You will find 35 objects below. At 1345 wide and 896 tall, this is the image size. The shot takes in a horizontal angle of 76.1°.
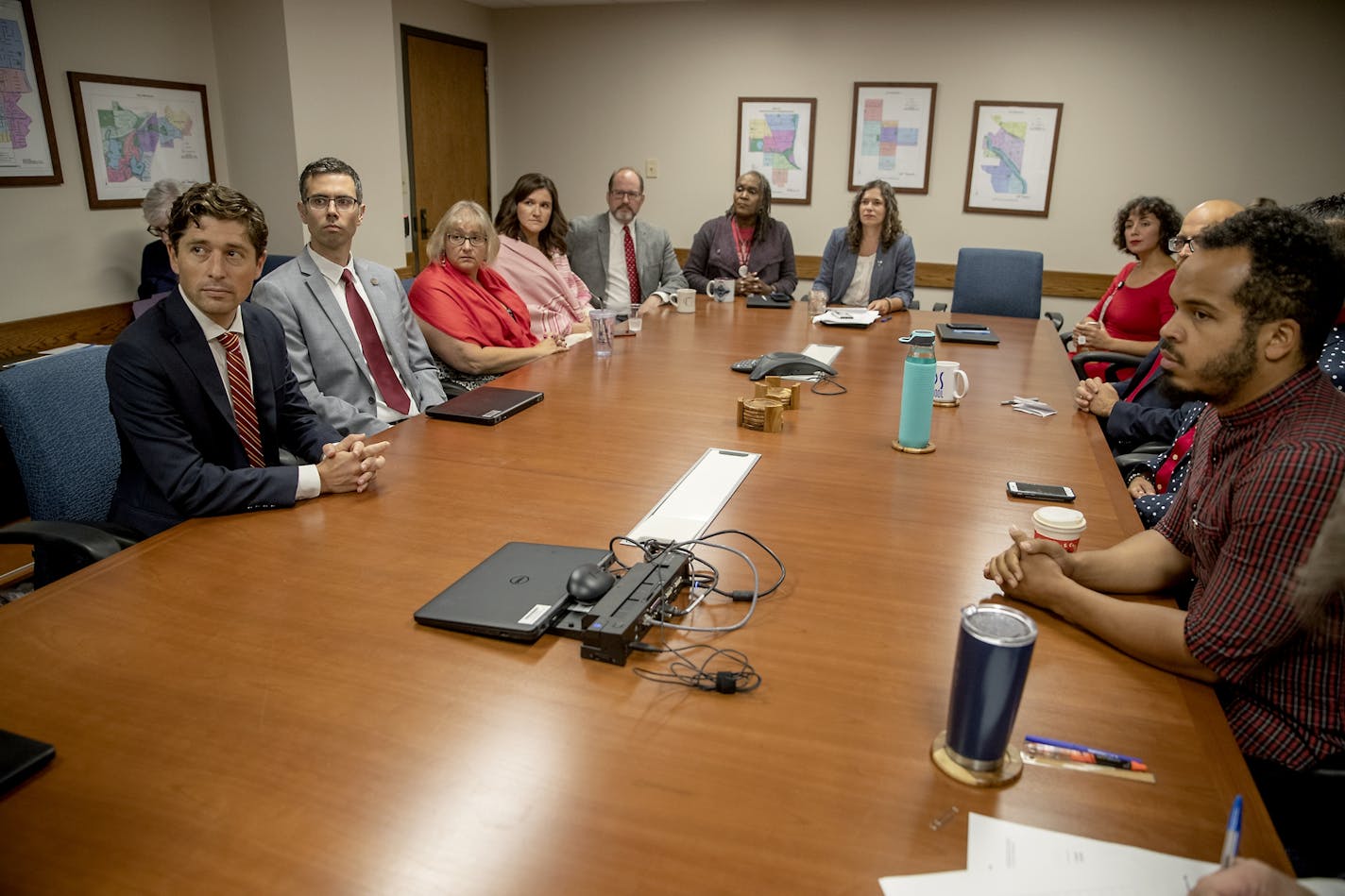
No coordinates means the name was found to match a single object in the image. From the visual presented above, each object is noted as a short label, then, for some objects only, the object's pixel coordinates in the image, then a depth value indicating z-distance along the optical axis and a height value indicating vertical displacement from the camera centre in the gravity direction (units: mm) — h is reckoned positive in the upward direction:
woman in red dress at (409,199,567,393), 3162 -353
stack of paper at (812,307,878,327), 3670 -412
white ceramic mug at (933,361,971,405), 2436 -448
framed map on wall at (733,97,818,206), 5961 +497
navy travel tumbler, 915 -482
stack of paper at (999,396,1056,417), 2424 -508
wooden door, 5629 +589
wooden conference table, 848 -598
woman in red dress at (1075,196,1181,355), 3643 -268
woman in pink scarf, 3732 -180
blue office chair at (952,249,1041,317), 4527 -314
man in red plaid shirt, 1114 -426
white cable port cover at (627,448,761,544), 1565 -548
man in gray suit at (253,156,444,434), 2557 -324
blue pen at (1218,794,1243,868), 750 -528
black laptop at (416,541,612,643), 1227 -559
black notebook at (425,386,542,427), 2215 -502
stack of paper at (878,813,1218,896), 820 -610
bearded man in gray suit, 4496 -206
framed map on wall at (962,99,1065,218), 5574 +418
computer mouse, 1267 -532
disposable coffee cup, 1441 -492
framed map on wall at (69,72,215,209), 3740 +310
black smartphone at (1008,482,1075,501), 1765 -537
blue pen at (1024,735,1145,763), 994 -593
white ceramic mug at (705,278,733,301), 4219 -350
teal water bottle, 1930 -411
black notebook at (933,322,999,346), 3406 -436
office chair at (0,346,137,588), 1655 -524
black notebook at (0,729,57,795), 922 -591
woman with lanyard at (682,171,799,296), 4770 -170
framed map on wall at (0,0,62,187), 3357 +364
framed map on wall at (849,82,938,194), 5738 +561
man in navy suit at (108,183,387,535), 1665 -386
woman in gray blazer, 4488 -195
